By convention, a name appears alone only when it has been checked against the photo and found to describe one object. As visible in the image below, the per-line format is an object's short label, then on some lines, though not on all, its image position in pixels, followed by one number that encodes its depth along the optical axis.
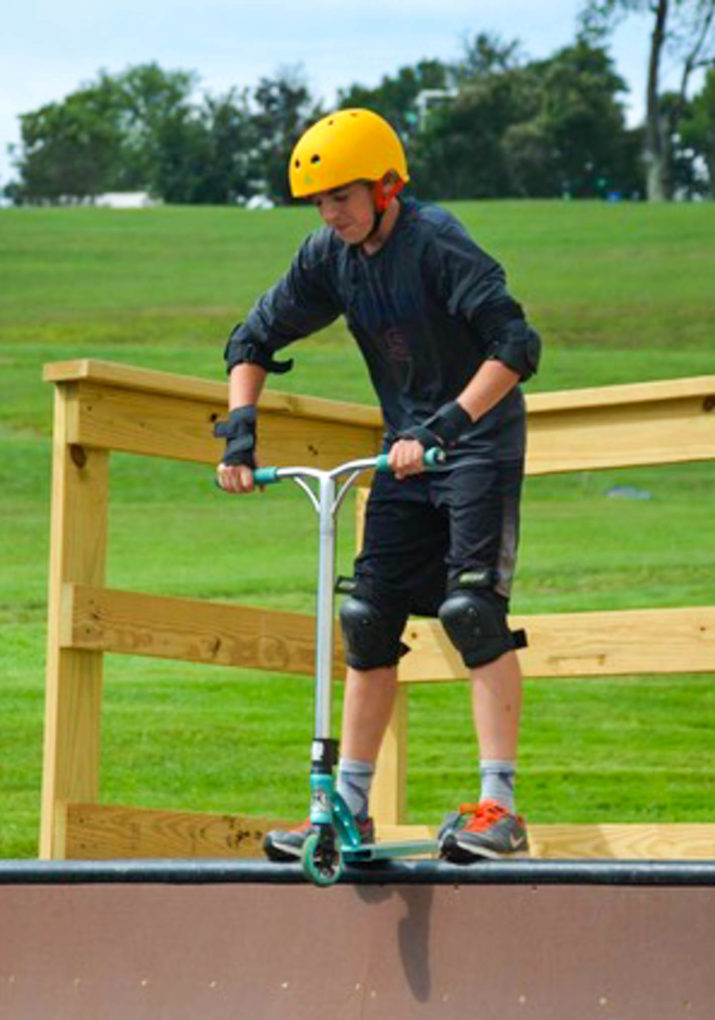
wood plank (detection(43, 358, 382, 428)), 12.48
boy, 11.02
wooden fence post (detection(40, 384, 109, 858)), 12.42
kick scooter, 10.26
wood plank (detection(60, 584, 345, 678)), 12.55
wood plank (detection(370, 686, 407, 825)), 14.36
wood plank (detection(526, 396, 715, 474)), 13.12
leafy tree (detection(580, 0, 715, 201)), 154.75
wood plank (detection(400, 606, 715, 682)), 13.03
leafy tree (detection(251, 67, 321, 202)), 196.62
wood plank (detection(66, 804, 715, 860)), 12.52
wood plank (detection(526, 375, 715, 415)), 12.95
